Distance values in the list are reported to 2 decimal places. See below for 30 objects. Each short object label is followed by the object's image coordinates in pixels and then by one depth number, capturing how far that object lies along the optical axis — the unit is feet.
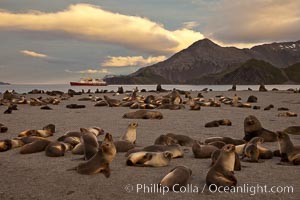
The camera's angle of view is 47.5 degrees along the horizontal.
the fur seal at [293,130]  35.73
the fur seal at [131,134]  29.66
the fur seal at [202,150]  24.92
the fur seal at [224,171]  17.54
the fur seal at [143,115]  51.12
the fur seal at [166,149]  24.21
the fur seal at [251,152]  23.71
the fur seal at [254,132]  31.35
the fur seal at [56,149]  25.63
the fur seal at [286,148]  23.12
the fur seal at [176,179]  17.56
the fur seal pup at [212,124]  41.80
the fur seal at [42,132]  34.09
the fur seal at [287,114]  53.57
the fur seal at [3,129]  38.70
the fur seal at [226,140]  28.22
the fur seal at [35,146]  27.14
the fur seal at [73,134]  31.35
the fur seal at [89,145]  23.76
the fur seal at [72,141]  28.57
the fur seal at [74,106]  73.36
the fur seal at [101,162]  20.26
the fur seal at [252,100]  87.43
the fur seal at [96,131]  34.61
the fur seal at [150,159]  22.35
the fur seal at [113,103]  74.38
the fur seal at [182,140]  30.14
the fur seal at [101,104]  77.30
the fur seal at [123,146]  27.45
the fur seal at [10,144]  28.30
